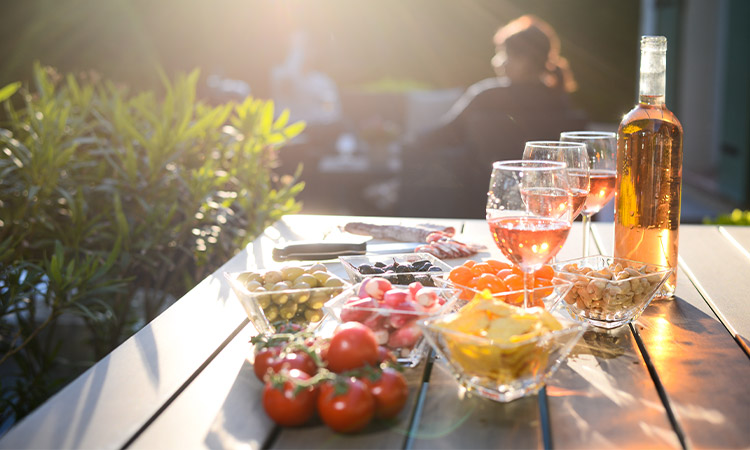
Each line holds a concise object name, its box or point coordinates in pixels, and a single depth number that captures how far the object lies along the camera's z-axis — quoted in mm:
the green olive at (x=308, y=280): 1154
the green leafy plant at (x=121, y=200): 2262
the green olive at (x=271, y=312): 1126
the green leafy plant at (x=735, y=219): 2869
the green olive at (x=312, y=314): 1142
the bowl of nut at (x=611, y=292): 1176
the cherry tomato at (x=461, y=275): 1193
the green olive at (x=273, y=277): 1187
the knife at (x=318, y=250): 1660
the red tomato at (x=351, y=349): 891
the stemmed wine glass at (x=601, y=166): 1397
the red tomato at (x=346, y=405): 812
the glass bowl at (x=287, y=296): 1118
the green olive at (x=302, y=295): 1114
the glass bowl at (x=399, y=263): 1227
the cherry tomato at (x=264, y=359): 943
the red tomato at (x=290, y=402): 835
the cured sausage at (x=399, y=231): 1847
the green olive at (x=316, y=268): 1215
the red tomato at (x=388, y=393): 845
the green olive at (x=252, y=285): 1154
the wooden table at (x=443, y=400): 841
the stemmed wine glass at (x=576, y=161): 1306
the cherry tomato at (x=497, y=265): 1266
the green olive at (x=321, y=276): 1164
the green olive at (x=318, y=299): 1126
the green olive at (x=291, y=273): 1190
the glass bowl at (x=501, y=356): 874
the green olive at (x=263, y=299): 1112
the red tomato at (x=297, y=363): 891
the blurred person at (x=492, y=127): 4504
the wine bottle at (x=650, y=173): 1235
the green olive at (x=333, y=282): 1140
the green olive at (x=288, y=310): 1127
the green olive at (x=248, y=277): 1204
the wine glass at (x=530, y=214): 1051
